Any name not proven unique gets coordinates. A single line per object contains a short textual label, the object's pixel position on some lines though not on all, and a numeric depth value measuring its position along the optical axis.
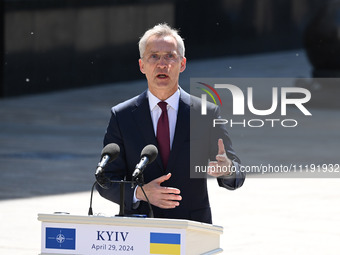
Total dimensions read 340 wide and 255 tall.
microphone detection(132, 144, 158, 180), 9.43
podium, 9.05
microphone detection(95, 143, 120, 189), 9.52
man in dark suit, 10.64
